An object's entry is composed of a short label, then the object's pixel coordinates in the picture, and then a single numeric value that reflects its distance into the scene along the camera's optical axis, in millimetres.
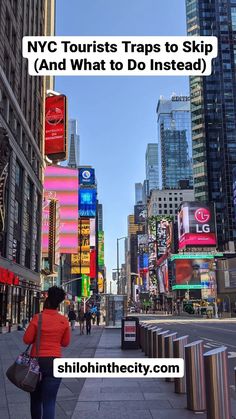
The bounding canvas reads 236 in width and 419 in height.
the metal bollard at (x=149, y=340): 16138
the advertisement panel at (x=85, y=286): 114938
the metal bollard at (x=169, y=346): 11441
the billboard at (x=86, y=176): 139875
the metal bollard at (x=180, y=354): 9805
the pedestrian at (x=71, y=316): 38103
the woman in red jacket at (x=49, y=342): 5418
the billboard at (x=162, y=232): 142638
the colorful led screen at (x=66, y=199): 82438
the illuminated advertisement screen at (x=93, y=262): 144350
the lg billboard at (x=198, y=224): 110188
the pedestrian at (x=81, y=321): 34969
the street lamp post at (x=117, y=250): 51750
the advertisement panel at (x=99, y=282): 196000
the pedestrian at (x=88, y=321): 34625
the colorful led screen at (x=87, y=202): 120688
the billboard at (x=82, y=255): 112312
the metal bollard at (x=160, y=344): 12637
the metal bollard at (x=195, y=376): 8195
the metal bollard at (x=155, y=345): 13970
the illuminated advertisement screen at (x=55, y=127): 72438
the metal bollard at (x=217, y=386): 6582
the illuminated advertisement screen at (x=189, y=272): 117125
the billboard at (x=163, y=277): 133500
